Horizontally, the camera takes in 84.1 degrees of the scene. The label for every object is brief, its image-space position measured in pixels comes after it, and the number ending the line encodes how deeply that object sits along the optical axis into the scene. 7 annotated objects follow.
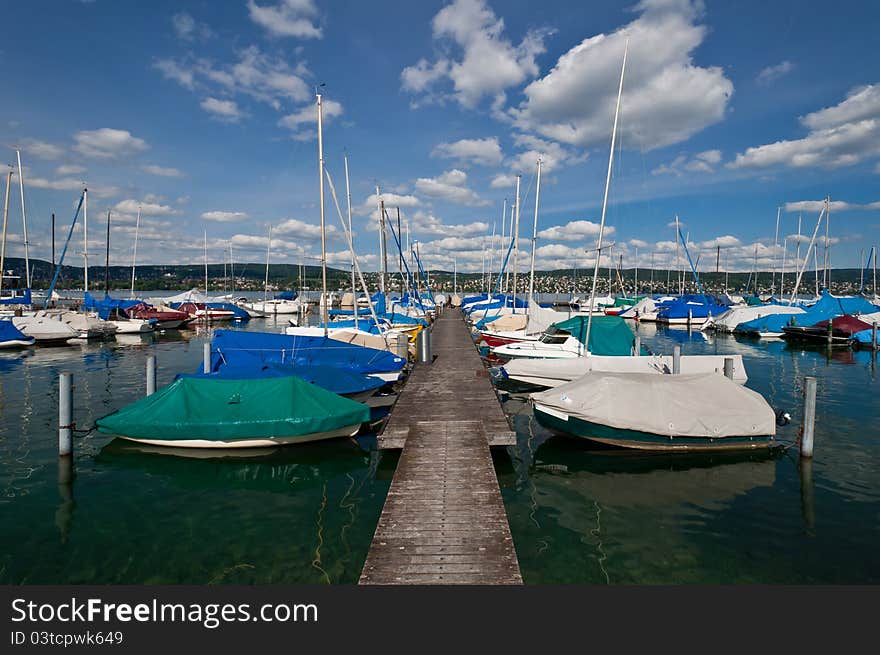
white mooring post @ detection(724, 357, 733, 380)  19.52
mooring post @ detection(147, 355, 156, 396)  17.36
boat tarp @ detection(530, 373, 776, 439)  14.02
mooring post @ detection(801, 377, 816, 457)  14.03
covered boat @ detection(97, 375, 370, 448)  13.55
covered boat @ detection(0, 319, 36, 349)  35.06
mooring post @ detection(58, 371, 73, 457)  13.49
